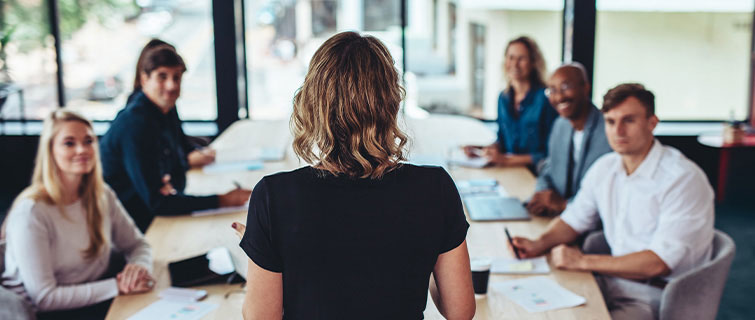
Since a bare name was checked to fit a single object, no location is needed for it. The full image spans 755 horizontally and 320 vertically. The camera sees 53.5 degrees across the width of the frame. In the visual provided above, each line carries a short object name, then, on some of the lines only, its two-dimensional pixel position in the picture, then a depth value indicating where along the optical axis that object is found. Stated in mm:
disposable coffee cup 2162
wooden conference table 2141
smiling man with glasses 3117
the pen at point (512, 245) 2542
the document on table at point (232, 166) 3857
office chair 2338
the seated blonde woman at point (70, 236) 2318
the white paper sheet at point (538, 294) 2158
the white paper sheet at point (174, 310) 2082
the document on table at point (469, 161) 3969
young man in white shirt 2453
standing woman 1441
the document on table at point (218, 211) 3033
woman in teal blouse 4188
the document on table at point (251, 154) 4070
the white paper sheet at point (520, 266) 2416
